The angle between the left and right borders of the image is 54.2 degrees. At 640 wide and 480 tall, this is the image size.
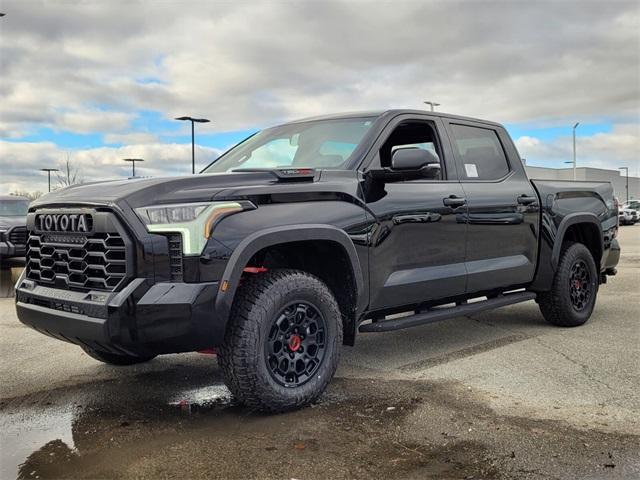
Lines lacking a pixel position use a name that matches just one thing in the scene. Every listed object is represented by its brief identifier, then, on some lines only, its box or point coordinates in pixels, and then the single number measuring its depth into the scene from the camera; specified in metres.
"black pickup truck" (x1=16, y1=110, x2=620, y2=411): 3.35
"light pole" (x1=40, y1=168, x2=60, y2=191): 48.94
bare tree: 43.83
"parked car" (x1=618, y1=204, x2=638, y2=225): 37.25
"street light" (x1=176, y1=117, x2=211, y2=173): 27.73
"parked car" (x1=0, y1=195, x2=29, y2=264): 10.22
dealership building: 72.31
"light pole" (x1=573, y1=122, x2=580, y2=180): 45.09
